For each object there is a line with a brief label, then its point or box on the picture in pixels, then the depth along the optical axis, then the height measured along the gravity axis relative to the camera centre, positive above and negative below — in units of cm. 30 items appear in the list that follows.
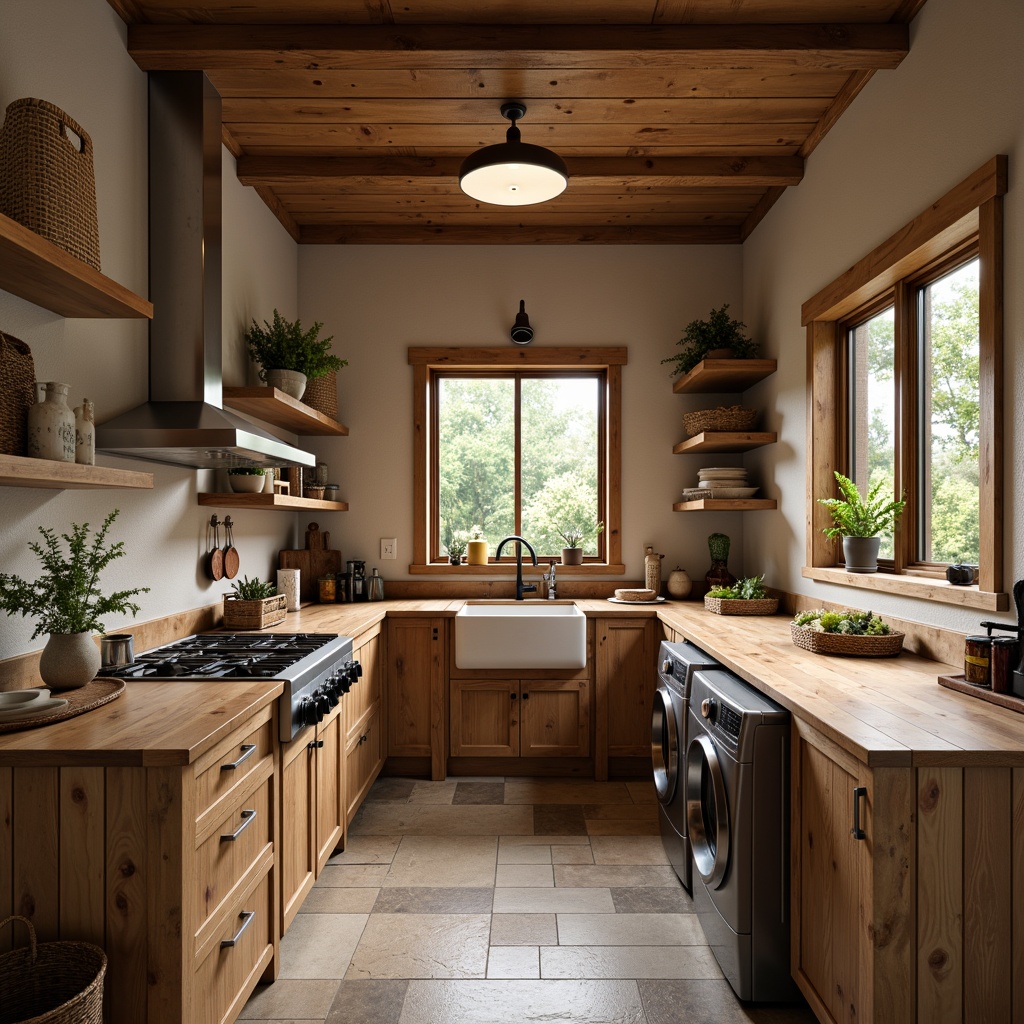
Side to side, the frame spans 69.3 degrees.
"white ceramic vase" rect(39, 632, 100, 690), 182 -36
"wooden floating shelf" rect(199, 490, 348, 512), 291 +6
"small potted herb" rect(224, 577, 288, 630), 301 -37
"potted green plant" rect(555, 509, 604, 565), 436 -6
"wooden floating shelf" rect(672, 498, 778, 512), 368 +6
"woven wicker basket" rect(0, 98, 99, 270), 168 +79
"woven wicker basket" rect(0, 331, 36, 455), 164 +28
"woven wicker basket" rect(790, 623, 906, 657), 233 -41
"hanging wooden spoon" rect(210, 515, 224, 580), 300 -17
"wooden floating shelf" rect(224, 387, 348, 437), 304 +47
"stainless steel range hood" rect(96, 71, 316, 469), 259 +93
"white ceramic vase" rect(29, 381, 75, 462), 168 +21
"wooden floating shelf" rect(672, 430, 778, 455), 367 +38
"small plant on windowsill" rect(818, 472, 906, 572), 265 -3
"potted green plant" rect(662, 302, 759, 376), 376 +90
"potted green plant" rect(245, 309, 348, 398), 335 +74
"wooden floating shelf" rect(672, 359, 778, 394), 362 +72
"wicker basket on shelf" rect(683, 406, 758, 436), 376 +50
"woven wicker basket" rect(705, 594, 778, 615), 343 -42
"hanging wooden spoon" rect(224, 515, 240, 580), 313 -17
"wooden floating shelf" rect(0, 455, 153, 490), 151 +9
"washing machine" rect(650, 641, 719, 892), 257 -84
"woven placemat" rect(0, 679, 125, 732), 154 -44
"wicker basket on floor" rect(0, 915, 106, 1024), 139 -87
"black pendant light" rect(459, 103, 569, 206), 261 +123
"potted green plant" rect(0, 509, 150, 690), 181 -24
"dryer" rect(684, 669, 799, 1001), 193 -88
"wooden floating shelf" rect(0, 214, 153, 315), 152 +56
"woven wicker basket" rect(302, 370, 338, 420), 383 +64
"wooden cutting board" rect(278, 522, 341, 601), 393 -24
